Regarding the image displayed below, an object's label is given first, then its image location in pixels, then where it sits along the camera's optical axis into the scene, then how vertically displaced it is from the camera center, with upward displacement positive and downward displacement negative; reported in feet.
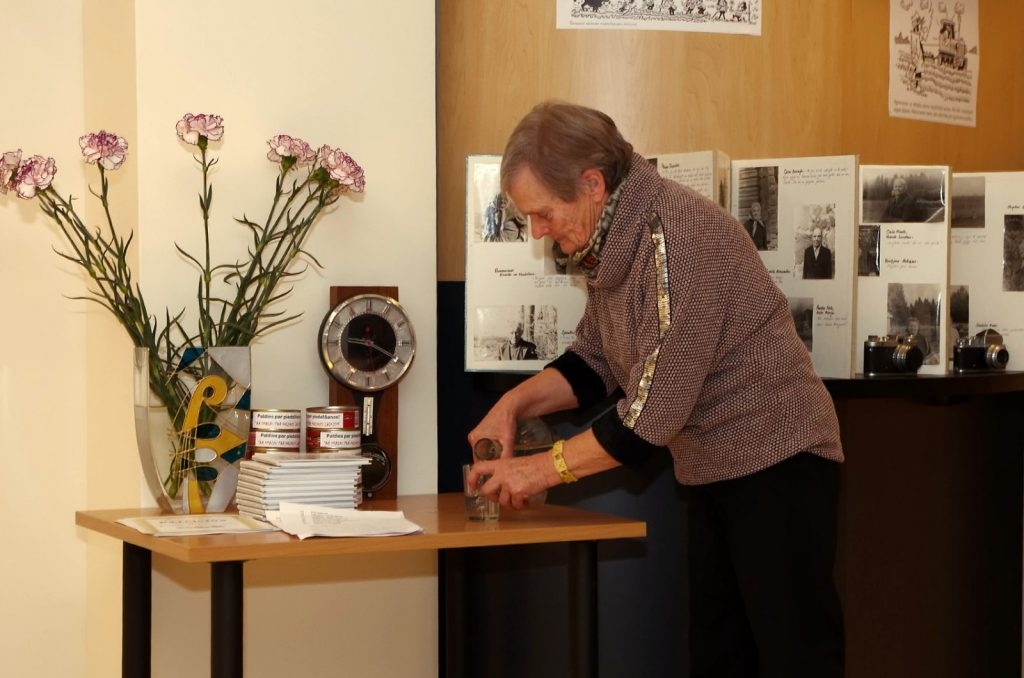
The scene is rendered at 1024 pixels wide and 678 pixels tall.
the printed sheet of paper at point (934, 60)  11.37 +2.43
